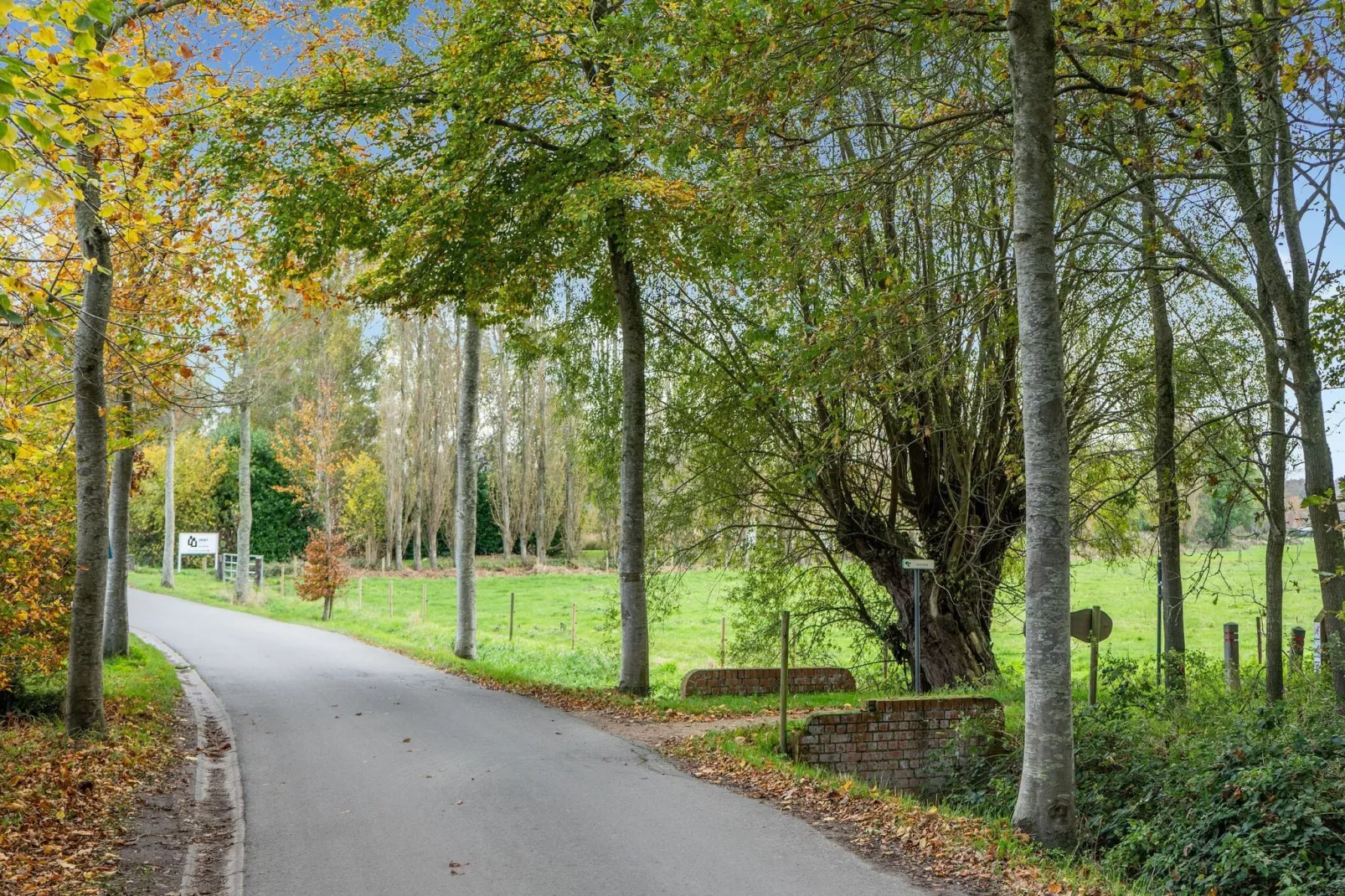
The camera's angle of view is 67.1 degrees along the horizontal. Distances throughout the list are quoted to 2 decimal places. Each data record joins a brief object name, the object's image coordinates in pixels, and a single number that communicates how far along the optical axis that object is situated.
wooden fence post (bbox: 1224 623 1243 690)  13.87
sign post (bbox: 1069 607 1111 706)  12.16
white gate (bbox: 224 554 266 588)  40.22
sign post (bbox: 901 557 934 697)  13.43
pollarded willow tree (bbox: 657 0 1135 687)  10.22
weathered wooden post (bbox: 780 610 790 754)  10.50
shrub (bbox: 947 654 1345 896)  7.52
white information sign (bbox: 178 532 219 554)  46.84
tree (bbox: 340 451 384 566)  44.47
